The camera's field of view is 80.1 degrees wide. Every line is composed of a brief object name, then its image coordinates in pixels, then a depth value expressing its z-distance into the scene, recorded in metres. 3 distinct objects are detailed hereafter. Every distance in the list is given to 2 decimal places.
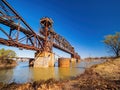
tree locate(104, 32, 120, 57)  19.26
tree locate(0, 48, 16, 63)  37.51
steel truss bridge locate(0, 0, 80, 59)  14.49
